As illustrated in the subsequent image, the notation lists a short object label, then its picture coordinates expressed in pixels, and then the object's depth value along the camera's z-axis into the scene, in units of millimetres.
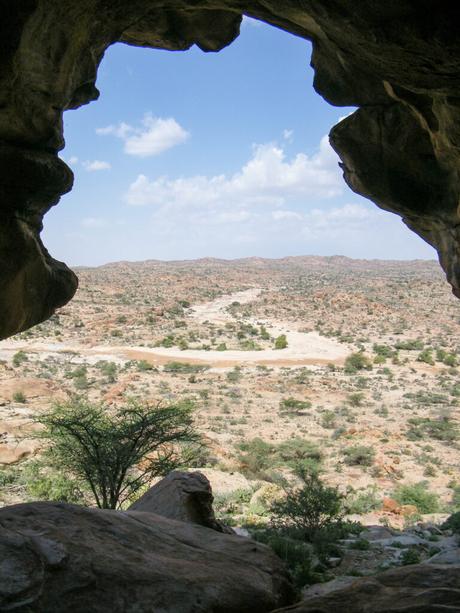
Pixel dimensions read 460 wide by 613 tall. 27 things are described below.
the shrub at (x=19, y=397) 26328
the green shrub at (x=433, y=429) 24703
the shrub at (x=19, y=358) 38031
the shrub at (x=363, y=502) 16953
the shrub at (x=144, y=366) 38181
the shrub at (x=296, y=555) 9492
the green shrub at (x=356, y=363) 39750
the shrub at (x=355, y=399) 30812
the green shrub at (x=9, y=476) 17133
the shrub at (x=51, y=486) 16500
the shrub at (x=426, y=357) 42128
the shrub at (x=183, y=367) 38250
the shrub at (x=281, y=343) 48906
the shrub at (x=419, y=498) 17234
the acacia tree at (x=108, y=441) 14000
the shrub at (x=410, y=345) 48312
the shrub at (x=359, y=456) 21578
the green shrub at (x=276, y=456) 20781
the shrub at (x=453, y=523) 13193
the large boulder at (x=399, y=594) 4438
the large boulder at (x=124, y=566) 4547
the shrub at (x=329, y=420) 26781
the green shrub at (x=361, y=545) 11711
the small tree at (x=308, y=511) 13453
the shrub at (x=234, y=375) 35850
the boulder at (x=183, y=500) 8394
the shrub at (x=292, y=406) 29391
